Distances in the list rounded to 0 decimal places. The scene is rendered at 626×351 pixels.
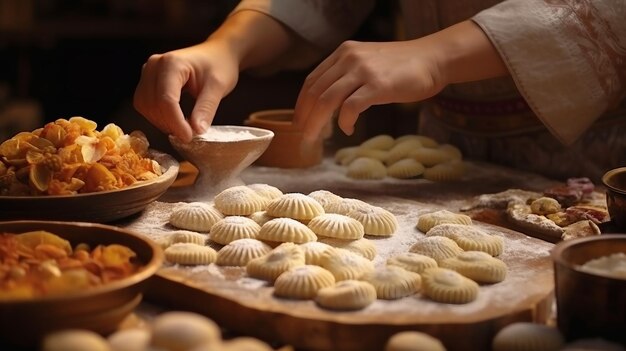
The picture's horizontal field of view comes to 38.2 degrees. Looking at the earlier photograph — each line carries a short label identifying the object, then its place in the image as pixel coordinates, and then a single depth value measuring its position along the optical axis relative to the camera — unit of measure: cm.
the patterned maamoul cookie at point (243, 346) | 102
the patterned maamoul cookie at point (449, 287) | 129
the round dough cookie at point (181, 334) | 102
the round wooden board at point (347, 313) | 120
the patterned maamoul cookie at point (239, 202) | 171
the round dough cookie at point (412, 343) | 106
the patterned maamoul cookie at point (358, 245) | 151
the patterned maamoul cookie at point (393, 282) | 130
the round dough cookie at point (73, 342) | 97
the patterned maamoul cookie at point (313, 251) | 142
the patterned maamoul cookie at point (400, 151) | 231
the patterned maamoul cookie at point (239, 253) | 145
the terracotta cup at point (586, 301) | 113
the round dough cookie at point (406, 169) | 224
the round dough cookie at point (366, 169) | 224
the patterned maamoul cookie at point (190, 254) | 145
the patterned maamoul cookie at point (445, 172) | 223
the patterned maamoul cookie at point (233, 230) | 155
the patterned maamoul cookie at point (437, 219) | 169
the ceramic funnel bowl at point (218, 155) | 194
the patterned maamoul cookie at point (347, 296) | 125
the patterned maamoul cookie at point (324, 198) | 173
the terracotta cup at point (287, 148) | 229
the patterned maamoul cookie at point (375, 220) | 164
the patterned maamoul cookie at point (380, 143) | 240
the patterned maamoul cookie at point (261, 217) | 166
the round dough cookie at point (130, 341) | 103
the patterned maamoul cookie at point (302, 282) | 129
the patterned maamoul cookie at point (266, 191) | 179
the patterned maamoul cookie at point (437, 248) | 146
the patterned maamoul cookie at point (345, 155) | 238
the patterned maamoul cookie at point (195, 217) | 166
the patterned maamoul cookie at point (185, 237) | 153
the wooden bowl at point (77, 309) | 105
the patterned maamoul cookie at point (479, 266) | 138
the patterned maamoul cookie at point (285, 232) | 151
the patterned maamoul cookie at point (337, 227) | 155
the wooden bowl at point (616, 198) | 156
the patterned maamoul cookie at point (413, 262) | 140
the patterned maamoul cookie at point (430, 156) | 227
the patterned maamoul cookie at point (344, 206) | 170
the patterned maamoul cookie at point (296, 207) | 162
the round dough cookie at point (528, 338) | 112
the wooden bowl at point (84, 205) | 156
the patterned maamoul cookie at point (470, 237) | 154
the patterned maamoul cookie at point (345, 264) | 136
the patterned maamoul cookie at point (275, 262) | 137
